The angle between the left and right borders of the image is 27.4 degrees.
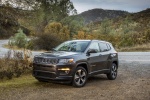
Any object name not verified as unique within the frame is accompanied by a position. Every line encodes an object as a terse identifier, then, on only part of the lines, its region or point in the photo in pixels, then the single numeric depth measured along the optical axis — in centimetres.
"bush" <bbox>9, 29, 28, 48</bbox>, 3728
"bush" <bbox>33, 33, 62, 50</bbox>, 3005
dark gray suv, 1051
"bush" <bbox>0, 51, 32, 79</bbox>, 1228
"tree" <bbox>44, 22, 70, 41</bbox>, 3776
